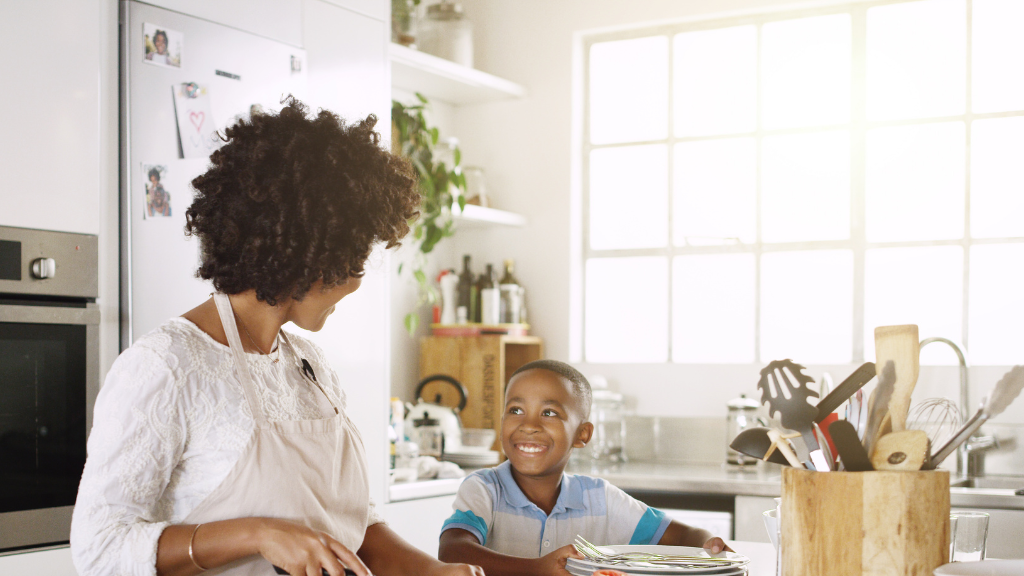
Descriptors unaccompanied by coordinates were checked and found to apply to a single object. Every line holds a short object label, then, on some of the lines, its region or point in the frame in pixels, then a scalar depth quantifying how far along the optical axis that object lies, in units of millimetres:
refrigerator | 1991
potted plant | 3314
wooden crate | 3461
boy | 1494
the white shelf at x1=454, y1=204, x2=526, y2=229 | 3475
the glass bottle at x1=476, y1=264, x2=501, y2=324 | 3588
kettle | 3138
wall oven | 1771
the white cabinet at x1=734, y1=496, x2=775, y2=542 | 2691
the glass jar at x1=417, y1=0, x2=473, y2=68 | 3637
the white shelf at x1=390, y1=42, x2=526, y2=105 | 3277
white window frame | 3256
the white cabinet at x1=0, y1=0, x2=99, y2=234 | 1774
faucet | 2936
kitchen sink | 2865
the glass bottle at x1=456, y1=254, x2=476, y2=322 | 3684
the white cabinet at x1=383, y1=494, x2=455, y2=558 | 2689
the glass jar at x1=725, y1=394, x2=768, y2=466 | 3133
